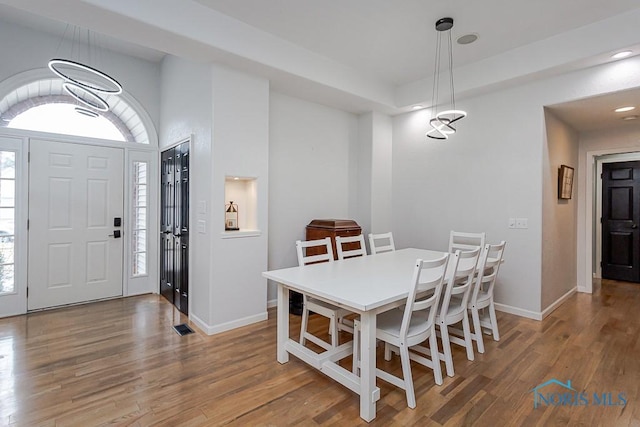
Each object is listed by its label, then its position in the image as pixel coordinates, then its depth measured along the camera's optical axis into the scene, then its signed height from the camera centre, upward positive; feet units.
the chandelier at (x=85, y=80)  11.94 +5.70
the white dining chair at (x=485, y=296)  9.04 -2.45
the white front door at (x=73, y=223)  12.80 -0.40
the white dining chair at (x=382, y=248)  11.94 -1.24
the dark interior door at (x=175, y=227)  12.61 -0.56
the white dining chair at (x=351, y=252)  10.64 -1.19
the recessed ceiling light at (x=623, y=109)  12.31 +4.12
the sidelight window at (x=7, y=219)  12.17 -0.23
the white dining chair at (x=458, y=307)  7.99 -2.50
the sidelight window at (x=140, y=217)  15.14 -0.16
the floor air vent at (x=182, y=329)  10.91 -3.98
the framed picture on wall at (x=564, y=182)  13.61 +1.48
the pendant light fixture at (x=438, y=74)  10.14 +5.93
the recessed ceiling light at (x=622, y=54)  9.92 +5.03
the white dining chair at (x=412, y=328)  6.84 -2.56
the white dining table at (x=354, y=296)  6.55 -1.68
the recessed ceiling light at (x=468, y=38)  10.89 +6.07
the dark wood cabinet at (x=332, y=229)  13.29 -0.61
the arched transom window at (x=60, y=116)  12.69 +4.18
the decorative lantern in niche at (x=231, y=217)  11.97 -0.11
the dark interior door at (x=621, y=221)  17.42 -0.25
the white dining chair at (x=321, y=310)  8.56 -2.56
